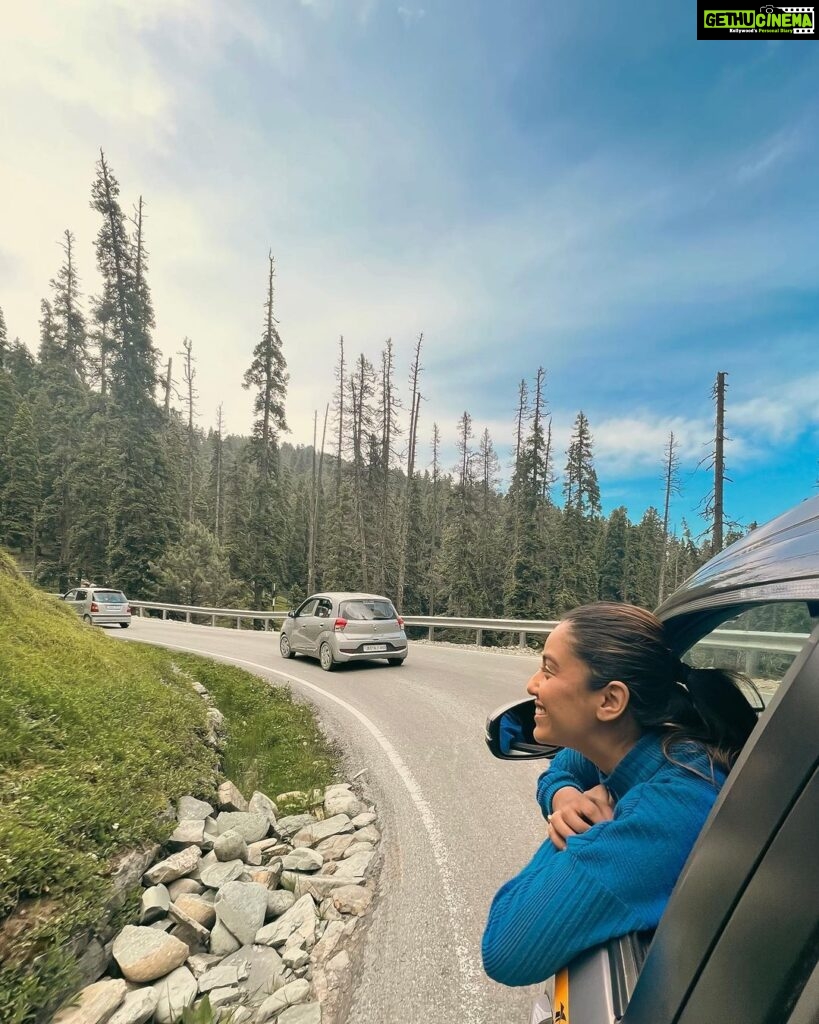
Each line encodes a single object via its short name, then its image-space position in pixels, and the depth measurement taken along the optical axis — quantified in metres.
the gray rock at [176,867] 3.47
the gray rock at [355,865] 3.66
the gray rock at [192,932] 3.01
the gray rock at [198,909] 3.15
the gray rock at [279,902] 3.30
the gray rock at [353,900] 3.23
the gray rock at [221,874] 3.55
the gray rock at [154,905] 3.10
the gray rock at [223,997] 2.51
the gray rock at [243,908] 3.06
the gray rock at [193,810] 4.38
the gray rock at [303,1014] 2.36
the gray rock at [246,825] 4.41
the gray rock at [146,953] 2.67
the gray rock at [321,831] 4.33
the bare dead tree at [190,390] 48.75
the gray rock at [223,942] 2.96
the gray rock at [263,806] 4.83
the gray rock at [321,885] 3.49
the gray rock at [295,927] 2.97
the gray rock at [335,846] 4.03
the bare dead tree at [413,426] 30.39
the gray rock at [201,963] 2.77
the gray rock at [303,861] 3.83
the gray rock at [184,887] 3.46
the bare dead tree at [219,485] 46.34
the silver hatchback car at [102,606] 21.27
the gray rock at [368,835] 4.18
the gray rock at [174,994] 2.44
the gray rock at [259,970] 2.60
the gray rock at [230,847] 3.91
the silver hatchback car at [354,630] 11.30
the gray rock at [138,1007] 2.35
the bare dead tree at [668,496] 38.58
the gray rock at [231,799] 4.95
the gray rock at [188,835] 3.95
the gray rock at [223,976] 2.61
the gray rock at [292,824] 4.57
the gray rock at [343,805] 4.79
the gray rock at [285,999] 2.44
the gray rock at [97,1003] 2.33
